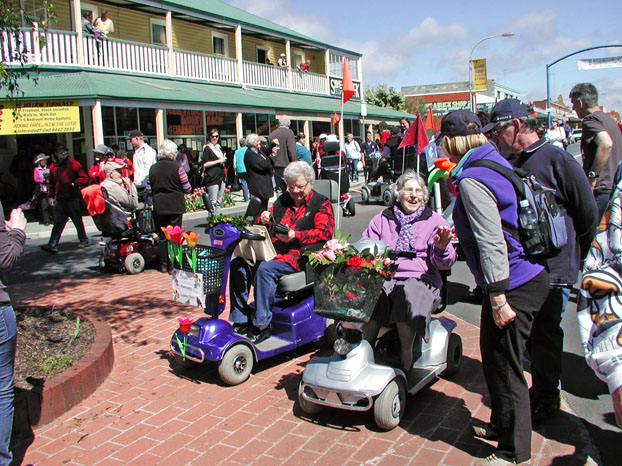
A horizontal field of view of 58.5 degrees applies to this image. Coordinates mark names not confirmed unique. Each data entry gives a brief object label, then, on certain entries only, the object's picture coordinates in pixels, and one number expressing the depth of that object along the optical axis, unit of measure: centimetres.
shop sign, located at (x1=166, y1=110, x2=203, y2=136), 2183
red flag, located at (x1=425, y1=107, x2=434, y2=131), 1190
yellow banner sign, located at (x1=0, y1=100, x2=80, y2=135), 1466
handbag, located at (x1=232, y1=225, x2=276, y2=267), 477
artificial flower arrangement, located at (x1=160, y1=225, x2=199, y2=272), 439
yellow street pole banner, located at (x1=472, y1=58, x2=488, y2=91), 4281
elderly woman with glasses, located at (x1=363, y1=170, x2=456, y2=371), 401
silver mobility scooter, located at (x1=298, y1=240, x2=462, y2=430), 365
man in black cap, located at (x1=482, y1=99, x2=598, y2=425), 367
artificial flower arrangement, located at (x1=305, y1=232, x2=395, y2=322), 359
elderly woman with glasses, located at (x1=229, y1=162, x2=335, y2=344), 480
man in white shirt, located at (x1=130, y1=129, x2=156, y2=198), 1138
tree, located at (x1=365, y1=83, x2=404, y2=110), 4944
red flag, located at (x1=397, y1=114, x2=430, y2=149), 871
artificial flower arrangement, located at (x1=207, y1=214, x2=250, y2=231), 474
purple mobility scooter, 446
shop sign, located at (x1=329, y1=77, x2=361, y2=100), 3275
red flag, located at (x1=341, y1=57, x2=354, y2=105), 658
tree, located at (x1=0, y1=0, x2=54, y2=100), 549
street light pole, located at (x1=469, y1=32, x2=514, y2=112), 3472
